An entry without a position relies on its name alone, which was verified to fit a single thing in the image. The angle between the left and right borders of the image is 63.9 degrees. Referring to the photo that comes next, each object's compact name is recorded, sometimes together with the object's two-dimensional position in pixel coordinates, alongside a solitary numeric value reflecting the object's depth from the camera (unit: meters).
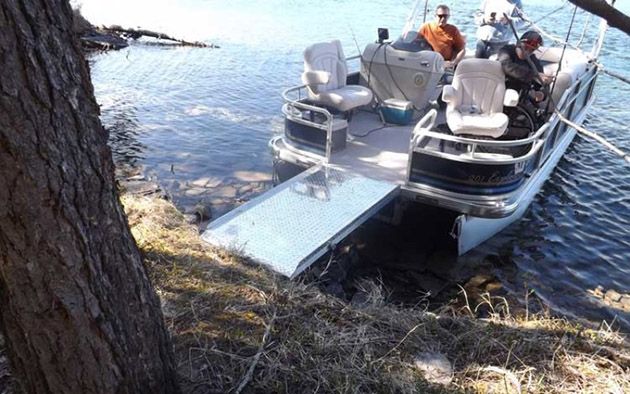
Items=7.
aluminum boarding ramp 3.96
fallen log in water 14.41
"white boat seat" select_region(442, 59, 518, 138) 5.28
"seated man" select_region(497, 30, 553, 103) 5.39
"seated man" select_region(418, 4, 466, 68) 7.81
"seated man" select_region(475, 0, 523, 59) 7.95
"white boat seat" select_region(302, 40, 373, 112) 5.82
